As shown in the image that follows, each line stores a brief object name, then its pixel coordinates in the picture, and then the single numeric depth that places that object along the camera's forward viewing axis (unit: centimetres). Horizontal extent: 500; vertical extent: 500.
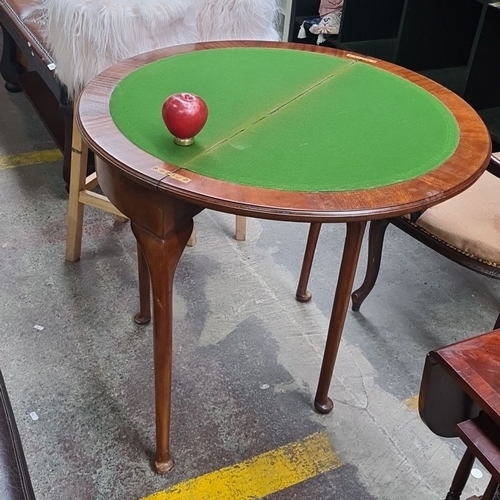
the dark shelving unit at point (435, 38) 263
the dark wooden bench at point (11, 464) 98
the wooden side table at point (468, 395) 84
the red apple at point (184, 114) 118
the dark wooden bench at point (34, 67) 238
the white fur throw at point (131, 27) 198
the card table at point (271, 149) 113
